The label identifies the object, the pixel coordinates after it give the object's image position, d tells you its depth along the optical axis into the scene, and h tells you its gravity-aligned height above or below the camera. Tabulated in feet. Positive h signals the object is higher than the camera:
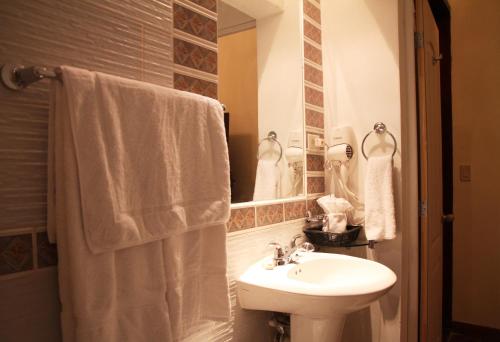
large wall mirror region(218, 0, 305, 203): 4.18 +1.12
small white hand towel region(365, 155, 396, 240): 4.58 -0.44
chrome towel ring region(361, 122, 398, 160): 4.74 +0.62
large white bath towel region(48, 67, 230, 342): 1.97 -0.25
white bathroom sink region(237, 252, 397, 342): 3.02 -1.25
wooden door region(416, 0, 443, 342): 5.05 -0.14
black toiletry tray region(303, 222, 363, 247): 4.59 -0.97
